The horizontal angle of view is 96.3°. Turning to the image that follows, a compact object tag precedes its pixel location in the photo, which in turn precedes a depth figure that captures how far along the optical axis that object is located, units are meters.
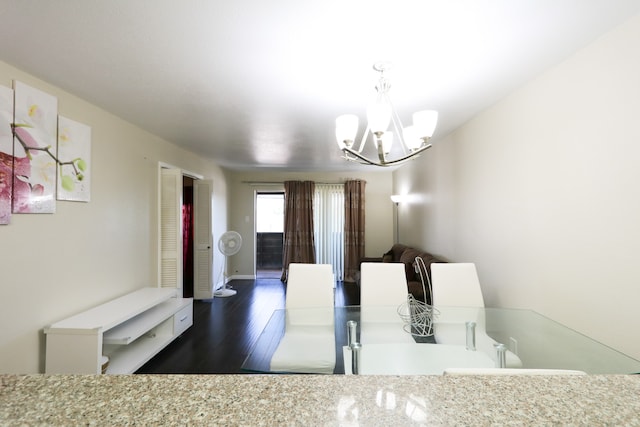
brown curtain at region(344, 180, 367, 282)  6.04
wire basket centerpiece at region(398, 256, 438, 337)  1.98
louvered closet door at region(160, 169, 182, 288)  3.63
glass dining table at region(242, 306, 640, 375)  1.49
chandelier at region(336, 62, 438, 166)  1.63
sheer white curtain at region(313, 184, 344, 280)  6.14
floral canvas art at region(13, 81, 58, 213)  1.89
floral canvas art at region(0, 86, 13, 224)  1.80
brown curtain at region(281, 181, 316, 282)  6.02
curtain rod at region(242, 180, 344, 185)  6.15
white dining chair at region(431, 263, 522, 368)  1.92
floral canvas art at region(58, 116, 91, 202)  2.21
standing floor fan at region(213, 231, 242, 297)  5.17
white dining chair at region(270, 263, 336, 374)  1.67
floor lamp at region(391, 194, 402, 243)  5.78
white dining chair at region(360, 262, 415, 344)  2.16
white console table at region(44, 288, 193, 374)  2.03
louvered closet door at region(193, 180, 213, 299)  4.70
